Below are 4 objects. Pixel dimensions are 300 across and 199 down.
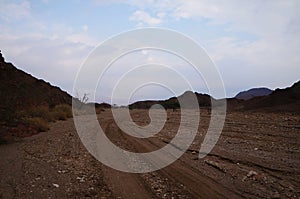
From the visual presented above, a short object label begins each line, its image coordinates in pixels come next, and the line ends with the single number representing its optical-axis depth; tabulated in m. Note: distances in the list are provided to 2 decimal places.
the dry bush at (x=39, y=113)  28.33
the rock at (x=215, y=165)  9.67
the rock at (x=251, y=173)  8.85
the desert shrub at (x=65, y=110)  38.79
